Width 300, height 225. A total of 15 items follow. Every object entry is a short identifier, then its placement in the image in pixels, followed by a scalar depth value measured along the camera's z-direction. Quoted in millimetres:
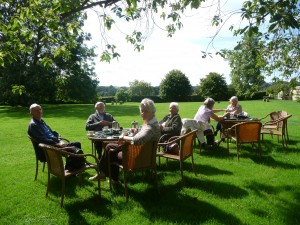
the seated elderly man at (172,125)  6957
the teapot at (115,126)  6727
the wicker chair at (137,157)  4866
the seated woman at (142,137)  4867
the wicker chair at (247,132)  7182
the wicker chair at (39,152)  5914
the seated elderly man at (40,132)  5867
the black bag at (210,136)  8719
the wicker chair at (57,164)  4585
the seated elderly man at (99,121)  7509
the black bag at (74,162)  5370
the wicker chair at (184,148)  5590
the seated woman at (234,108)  10023
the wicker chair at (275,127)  8256
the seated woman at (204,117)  8453
